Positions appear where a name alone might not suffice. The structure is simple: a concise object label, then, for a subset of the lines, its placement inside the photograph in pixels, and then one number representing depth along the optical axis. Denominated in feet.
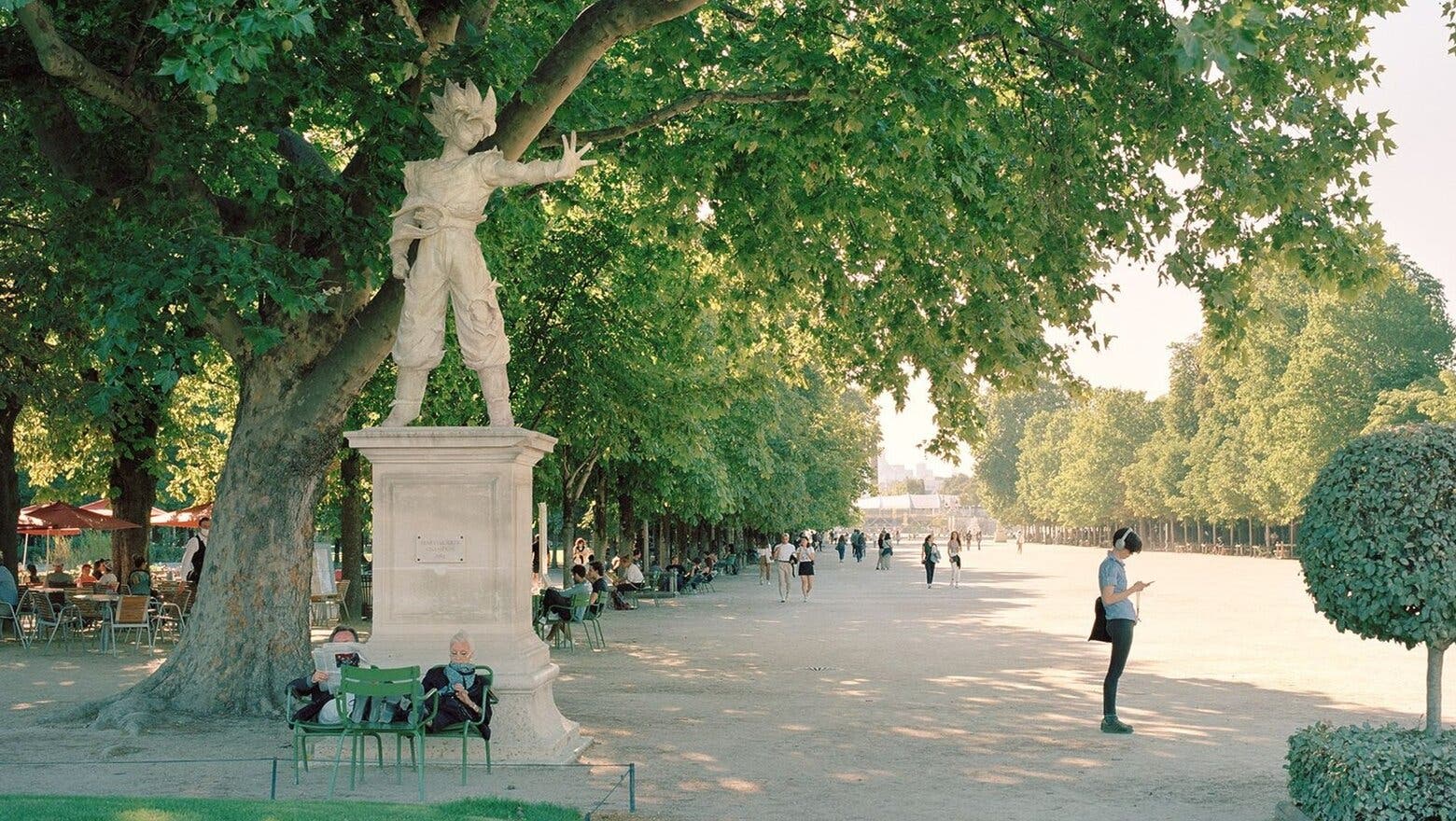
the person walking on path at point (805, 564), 132.87
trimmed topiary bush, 27.53
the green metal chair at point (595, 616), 78.43
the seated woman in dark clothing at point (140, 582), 83.41
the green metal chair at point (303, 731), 34.09
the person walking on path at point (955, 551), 159.94
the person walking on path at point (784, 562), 132.16
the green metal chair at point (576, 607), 74.49
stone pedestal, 37.63
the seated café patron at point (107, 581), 84.89
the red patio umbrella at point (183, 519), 112.38
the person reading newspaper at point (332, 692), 34.32
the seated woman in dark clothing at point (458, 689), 34.24
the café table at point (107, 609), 74.90
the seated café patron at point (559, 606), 75.05
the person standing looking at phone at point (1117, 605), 44.29
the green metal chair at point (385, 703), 33.04
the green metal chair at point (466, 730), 33.96
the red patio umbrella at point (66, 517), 96.58
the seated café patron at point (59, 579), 96.63
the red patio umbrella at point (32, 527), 104.22
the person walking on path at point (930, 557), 157.28
